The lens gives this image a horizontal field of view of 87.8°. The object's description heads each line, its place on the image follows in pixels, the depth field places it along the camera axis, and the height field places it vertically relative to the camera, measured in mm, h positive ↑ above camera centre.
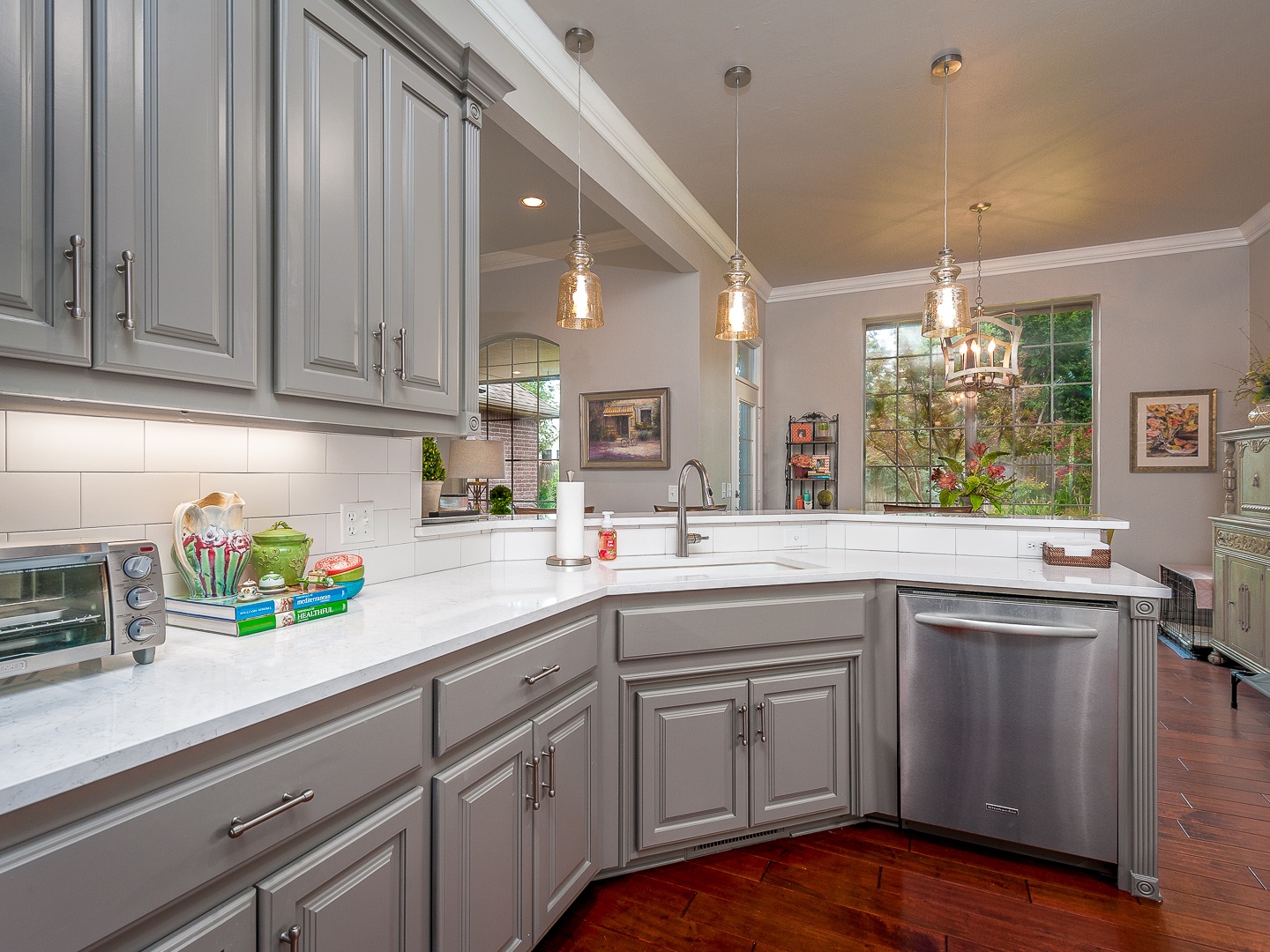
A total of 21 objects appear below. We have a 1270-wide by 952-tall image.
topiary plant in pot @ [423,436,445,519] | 2248 -15
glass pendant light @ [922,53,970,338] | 2461 +654
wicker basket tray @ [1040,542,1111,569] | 2311 -298
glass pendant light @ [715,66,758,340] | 2260 +575
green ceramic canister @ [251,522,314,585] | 1497 -181
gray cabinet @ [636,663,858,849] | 1938 -860
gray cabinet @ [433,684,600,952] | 1285 -799
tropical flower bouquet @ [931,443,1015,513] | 2971 -57
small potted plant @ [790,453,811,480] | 5996 +89
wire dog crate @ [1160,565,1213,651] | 4469 -956
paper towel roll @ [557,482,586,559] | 2285 -165
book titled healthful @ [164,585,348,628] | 1273 -267
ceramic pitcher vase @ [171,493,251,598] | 1362 -155
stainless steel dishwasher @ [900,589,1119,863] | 1939 -749
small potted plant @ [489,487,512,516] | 2957 -126
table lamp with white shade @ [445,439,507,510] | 3377 +70
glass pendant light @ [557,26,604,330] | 2234 +610
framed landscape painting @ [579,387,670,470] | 4777 +327
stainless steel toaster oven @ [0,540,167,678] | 893 -191
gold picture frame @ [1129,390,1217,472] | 4840 +327
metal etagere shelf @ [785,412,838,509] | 5957 +247
